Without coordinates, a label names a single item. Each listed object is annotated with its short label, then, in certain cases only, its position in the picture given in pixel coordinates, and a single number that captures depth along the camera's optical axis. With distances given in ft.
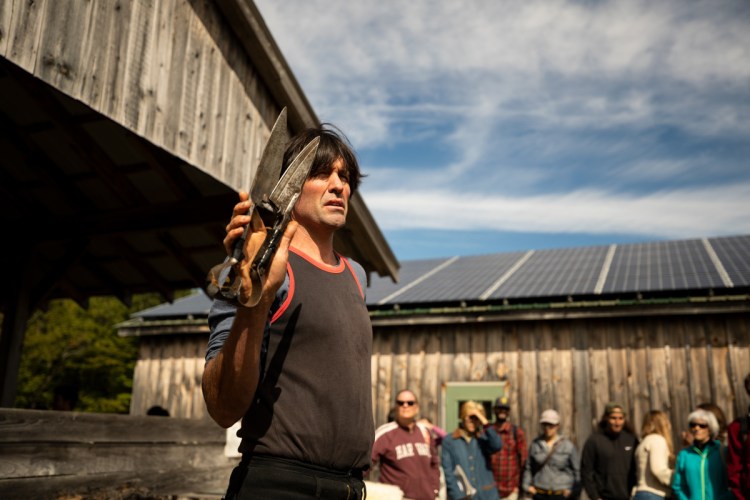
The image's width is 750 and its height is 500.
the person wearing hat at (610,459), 25.63
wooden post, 26.14
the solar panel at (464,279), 37.01
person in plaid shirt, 28.35
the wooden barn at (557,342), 30.91
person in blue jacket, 25.09
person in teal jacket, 22.12
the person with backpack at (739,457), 19.48
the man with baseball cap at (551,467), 26.66
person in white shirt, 24.26
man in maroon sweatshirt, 21.57
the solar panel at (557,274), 34.91
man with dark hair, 5.63
